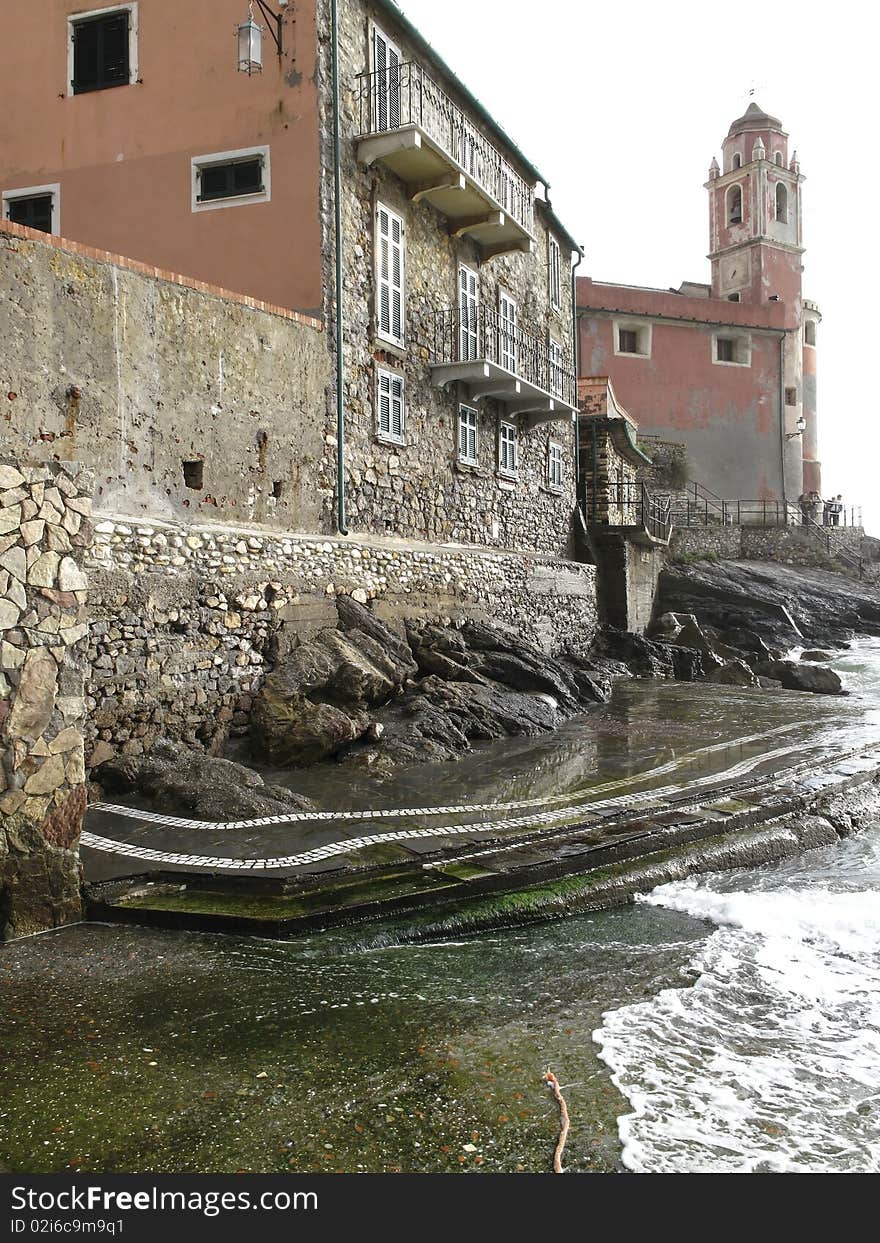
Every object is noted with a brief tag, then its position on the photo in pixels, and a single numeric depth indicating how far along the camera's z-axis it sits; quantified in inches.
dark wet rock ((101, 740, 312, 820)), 345.1
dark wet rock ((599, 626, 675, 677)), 915.4
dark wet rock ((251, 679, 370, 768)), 446.3
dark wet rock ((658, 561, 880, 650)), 1199.6
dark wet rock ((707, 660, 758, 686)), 845.8
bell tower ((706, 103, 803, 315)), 1723.7
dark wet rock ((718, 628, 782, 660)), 1062.3
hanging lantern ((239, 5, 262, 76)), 537.6
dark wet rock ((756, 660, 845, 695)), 812.6
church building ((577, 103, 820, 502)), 1556.3
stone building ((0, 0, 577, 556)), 543.8
